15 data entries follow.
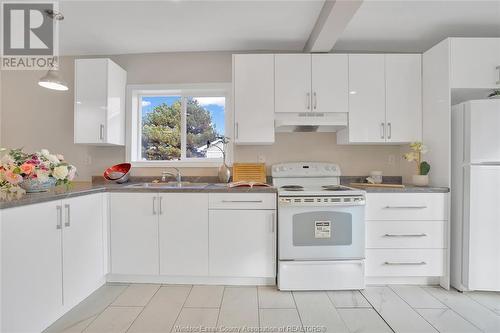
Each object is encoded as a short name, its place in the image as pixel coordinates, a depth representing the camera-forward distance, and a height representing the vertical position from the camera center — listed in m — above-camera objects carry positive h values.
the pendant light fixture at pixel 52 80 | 2.31 +0.78
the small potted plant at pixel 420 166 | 2.46 -0.01
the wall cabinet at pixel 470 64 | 2.29 +0.90
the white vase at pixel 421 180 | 2.46 -0.14
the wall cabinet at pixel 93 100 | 2.70 +0.68
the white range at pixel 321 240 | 2.21 -0.65
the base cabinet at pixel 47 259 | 1.41 -0.62
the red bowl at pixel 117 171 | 2.82 -0.07
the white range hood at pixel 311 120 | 2.60 +0.46
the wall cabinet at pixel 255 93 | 2.65 +0.74
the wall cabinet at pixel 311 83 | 2.64 +0.84
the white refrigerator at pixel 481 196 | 2.12 -0.25
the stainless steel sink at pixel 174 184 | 2.50 -0.21
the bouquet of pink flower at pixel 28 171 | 1.70 -0.05
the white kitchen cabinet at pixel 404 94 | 2.62 +0.73
